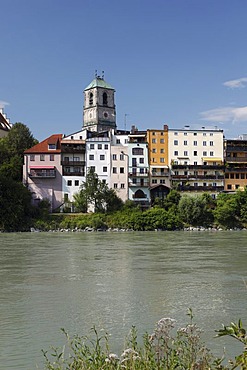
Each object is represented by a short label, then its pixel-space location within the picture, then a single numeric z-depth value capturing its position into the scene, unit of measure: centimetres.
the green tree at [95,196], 5944
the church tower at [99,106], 9801
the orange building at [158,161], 6575
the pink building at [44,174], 6291
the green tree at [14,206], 5381
